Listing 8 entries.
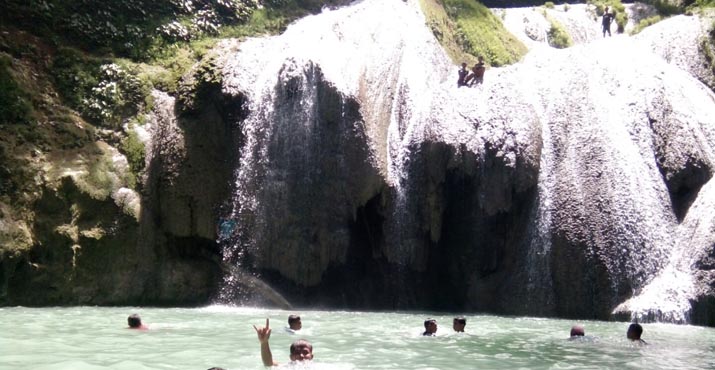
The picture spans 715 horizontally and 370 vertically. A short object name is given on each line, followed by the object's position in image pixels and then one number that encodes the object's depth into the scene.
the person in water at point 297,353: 8.44
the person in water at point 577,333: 11.85
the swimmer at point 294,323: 11.90
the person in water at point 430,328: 12.04
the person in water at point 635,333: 11.55
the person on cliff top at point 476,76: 20.39
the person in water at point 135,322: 12.08
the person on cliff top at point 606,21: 29.12
